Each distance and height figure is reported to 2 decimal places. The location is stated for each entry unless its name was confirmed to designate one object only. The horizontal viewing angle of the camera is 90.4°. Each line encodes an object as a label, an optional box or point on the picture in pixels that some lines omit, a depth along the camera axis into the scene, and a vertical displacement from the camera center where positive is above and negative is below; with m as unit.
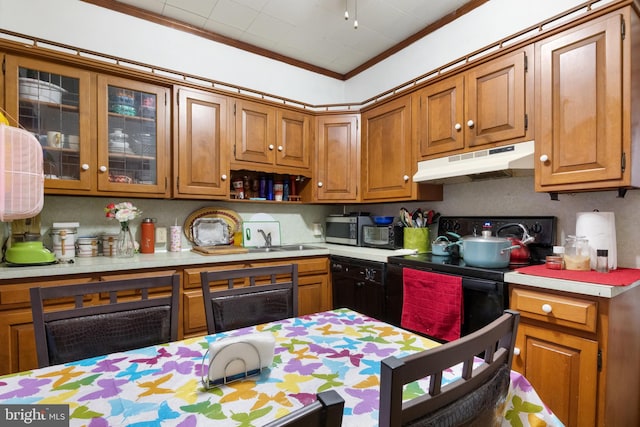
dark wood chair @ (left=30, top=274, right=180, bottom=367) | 0.99 -0.37
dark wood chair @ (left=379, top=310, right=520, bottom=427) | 0.43 -0.28
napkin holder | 0.74 -0.36
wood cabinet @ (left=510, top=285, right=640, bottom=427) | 1.34 -0.64
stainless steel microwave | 2.92 -0.16
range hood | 1.83 +0.30
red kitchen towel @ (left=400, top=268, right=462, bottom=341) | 1.81 -0.56
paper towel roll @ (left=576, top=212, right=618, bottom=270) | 1.62 -0.11
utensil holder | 2.54 -0.22
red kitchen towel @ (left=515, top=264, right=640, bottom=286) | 1.37 -0.30
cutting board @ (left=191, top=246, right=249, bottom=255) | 2.45 -0.30
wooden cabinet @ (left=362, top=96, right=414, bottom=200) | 2.56 +0.52
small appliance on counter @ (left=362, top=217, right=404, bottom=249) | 2.63 -0.19
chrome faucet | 3.07 -0.25
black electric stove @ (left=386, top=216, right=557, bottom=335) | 1.68 -0.33
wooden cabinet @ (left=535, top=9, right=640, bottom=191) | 1.50 +0.54
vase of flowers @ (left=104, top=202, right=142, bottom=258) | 2.21 -0.04
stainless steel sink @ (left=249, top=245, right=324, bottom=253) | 2.75 -0.33
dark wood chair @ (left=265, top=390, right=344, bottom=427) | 0.35 -0.23
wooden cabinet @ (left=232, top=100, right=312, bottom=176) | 2.70 +0.66
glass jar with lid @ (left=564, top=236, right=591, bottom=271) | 1.62 -0.22
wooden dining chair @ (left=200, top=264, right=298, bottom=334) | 1.25 -0.37
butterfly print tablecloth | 0.64 -0.41
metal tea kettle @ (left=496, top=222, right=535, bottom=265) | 1.95 -0.24
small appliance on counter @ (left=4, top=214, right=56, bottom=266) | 1.84 -0.22
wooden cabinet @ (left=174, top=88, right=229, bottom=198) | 2.42 +0.53
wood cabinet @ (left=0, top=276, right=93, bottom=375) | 1.68 -0.62
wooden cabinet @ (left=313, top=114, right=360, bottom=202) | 3.01 +0.51
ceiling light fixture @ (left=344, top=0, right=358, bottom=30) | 2.39 +1.58
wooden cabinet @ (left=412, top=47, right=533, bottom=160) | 1.88 +0.70
